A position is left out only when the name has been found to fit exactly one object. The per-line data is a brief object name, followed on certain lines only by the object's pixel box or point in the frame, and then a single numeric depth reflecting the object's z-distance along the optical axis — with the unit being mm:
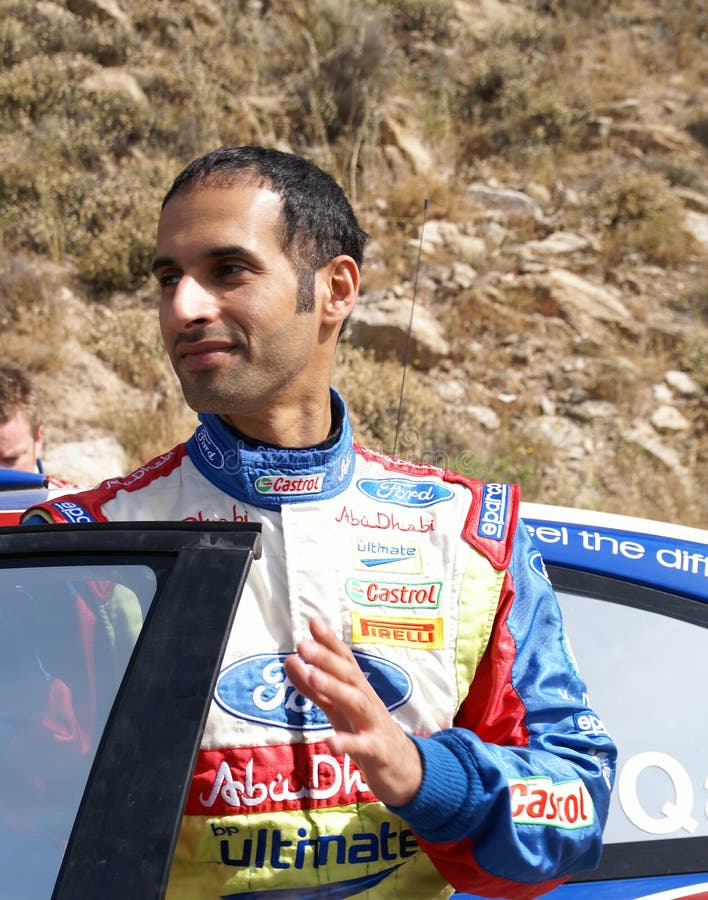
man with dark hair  1216
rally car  949
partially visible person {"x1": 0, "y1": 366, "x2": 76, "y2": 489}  3596
